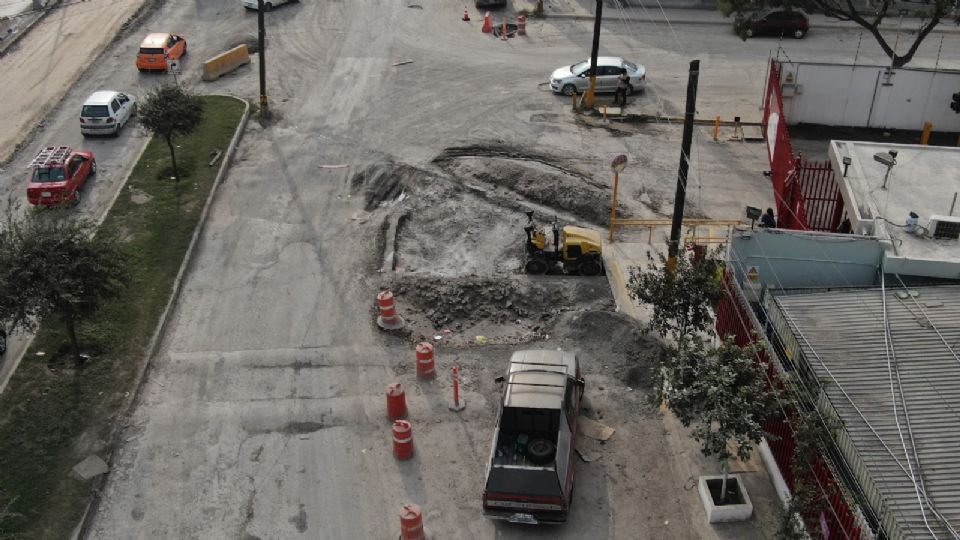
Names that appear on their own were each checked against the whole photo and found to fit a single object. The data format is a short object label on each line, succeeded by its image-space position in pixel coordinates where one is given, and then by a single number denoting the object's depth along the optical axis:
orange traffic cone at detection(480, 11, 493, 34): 41.69
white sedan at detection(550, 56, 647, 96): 34.97
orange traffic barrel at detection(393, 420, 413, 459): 17.71
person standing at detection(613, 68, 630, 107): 34.12
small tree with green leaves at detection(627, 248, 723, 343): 18.23
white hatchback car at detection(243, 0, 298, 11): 42.44
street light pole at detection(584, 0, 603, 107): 32.92
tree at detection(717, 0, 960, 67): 33.12
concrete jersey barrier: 36.41
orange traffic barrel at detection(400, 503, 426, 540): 15.57
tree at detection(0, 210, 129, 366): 18.42
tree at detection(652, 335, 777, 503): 15.33
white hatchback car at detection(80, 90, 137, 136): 31.69
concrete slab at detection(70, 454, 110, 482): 17.41
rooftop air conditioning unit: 18.88
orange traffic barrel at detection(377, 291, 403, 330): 21.73
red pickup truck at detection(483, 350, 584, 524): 15.71
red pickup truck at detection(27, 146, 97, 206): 27.23
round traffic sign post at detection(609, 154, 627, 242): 23.03
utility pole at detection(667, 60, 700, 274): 18.53
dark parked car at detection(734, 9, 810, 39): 41.34
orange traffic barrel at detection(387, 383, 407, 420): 18.78
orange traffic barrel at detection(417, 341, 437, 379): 19.95
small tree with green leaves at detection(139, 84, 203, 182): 27.91
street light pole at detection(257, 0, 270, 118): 32.38
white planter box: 16.38
